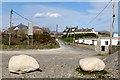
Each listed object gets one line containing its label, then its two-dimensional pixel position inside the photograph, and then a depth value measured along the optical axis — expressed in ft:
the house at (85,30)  219.32
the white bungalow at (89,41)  113.35
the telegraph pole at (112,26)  47.05
